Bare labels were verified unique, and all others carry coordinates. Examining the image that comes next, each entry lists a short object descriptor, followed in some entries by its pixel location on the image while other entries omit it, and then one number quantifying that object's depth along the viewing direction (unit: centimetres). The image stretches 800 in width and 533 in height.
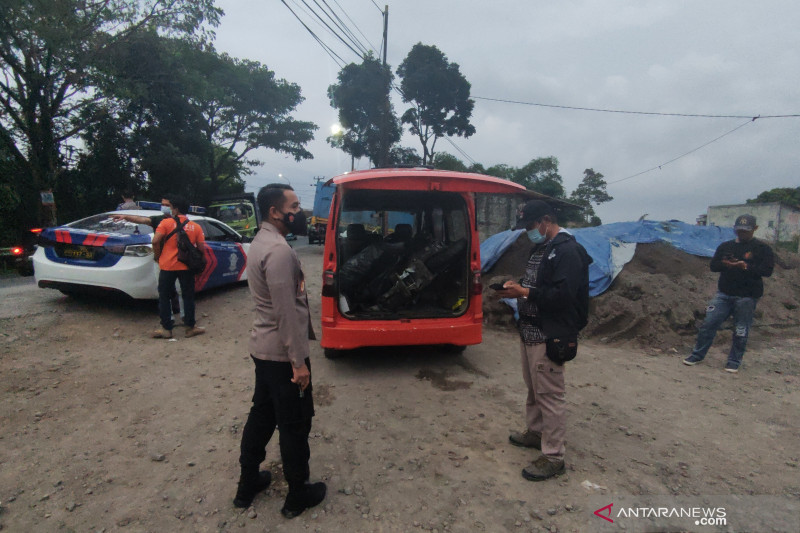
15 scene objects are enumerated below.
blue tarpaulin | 687
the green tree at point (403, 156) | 2627
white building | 3160
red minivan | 385
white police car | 523
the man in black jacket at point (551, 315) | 261
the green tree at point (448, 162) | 2870
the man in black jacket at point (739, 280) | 459
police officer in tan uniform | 215
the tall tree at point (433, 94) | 2522
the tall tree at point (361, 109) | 2397
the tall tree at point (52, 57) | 1163
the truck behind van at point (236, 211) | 1614
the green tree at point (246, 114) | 2361
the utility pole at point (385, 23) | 1658
